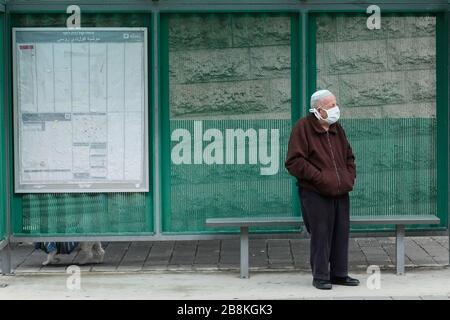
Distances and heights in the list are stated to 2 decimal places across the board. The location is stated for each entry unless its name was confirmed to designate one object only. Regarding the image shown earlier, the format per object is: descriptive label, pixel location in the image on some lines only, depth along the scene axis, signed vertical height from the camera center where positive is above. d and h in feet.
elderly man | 44.17 -1.56
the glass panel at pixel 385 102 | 50.28 +0.57
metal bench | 48.05 -3.05
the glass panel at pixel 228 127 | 50.16 -0.17
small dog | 51.50 -4.03
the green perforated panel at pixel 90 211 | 49.61 -2.71
